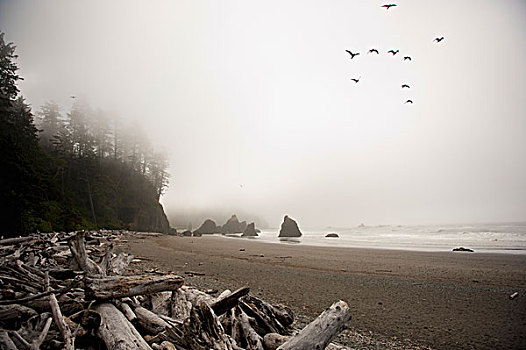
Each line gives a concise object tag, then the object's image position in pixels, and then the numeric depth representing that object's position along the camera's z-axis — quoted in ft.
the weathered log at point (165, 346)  8.83
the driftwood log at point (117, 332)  8.64
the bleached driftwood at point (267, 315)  12.66
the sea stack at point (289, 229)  166.91
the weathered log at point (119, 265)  22.74
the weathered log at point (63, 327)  8.39
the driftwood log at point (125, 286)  11.06
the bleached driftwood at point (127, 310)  11.00
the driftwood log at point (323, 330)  8.74
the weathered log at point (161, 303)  13.51
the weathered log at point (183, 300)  13.21
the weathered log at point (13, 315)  9.97
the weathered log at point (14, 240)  33.61
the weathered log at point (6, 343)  7.47
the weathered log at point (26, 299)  10.62
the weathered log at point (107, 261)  21.41
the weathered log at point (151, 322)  10.79
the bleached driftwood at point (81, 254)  18.80
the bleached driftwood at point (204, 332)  8.39
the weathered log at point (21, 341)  7.99
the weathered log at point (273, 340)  10.91
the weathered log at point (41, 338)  7.84
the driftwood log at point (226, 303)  11.31
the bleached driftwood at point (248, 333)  10.66
